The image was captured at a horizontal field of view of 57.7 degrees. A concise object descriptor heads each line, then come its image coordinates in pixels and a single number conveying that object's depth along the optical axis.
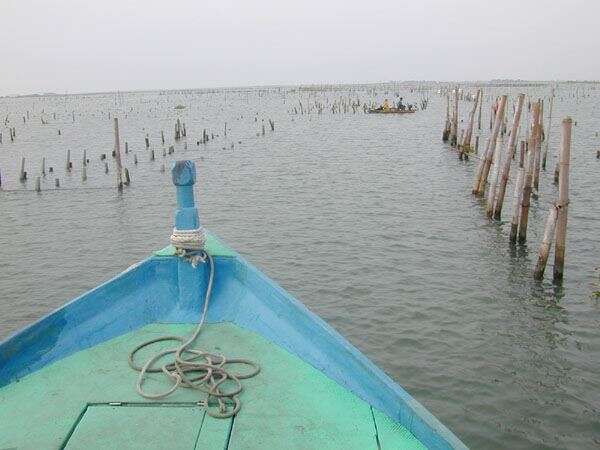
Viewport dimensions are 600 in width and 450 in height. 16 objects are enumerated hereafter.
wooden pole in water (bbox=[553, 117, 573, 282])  10.41
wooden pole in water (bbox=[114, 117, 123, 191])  22.27
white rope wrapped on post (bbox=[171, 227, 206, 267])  5.26
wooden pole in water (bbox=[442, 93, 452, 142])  37.22
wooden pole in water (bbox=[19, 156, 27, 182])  25.69
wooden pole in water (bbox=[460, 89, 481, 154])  28.17
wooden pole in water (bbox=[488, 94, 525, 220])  15.08
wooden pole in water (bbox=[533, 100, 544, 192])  16.89
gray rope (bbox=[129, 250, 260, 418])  4.05
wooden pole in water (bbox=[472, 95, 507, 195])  17.02
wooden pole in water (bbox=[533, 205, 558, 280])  10.72
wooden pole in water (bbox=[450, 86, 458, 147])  33.78
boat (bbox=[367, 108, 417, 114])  59.81
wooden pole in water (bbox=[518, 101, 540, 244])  13.22
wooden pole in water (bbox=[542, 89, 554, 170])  24.19
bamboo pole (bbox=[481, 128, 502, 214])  15.84
